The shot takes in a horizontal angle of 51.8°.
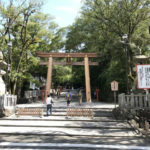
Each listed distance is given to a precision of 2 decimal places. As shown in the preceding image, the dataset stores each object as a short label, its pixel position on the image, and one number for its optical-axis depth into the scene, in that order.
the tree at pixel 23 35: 18.51
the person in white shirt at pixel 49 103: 11.47
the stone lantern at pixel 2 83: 11.64
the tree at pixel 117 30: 17.38
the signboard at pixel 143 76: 8.59
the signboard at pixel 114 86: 13.73
